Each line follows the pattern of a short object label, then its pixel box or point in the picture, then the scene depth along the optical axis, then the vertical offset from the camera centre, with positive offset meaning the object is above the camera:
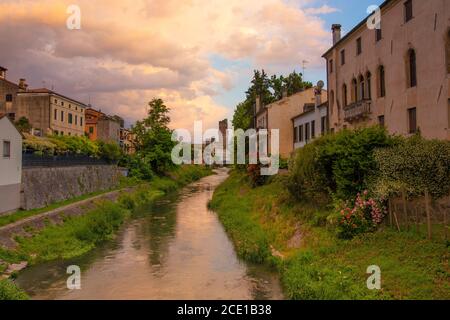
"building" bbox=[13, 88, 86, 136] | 49.69 +7.87
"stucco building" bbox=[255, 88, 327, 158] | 46.03 +6.74
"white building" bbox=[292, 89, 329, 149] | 35.47 +4.78
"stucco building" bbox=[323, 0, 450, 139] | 18.81 +5.61
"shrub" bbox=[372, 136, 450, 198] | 13.99 +0.16
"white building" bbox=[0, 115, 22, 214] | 22.76 +0.50
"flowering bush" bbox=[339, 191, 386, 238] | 15.05 -1.62
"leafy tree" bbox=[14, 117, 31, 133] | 41.30 +5.46
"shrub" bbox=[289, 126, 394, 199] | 16.48 +0.50
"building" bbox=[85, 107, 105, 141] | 73.32 +8.59
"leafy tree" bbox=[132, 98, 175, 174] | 59.19 +5.06
